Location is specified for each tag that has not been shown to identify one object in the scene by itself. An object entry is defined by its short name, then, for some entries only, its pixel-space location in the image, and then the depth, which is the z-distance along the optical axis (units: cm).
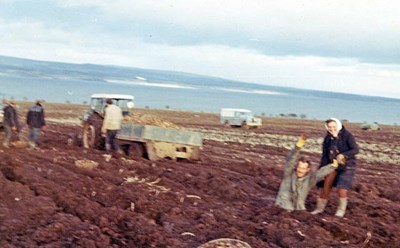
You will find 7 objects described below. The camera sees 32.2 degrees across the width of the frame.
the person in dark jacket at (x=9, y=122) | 1848
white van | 4663
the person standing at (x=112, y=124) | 1817
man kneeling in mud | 1042
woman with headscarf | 1032
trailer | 1767
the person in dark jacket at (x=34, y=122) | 1849
